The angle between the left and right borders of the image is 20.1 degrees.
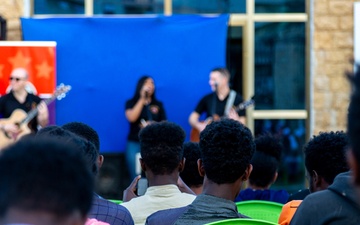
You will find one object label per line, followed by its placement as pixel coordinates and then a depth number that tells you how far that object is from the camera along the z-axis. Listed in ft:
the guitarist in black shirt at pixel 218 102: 39.34
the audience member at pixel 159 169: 17.03
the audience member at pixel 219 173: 14.03
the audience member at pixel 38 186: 6.51
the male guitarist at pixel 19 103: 39.18
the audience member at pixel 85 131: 16.89
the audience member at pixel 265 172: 21.43
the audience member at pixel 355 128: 7.12
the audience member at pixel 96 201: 12.64
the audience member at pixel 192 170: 20.73
